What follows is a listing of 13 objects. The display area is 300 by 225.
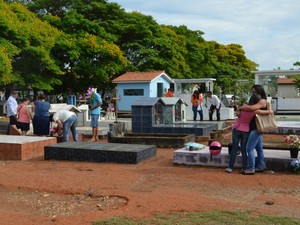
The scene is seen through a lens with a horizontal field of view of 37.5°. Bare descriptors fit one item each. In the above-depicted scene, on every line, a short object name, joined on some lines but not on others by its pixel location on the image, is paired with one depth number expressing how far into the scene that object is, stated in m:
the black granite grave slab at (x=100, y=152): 9.38
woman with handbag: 7.86
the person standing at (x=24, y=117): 12.97
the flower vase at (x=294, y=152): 8.14
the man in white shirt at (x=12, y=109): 13.73
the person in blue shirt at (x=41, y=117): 12.28
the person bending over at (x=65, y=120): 11.26
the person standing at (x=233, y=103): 29.06
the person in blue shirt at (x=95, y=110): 13.05
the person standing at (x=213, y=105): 19.44
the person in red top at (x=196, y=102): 19.17
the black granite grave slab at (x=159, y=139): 12.12
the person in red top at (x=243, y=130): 7.94
